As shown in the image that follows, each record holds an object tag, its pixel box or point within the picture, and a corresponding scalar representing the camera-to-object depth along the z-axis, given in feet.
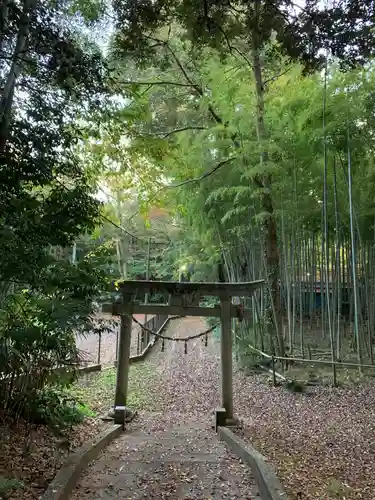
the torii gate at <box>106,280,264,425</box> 15.55
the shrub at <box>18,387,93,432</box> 10.22
